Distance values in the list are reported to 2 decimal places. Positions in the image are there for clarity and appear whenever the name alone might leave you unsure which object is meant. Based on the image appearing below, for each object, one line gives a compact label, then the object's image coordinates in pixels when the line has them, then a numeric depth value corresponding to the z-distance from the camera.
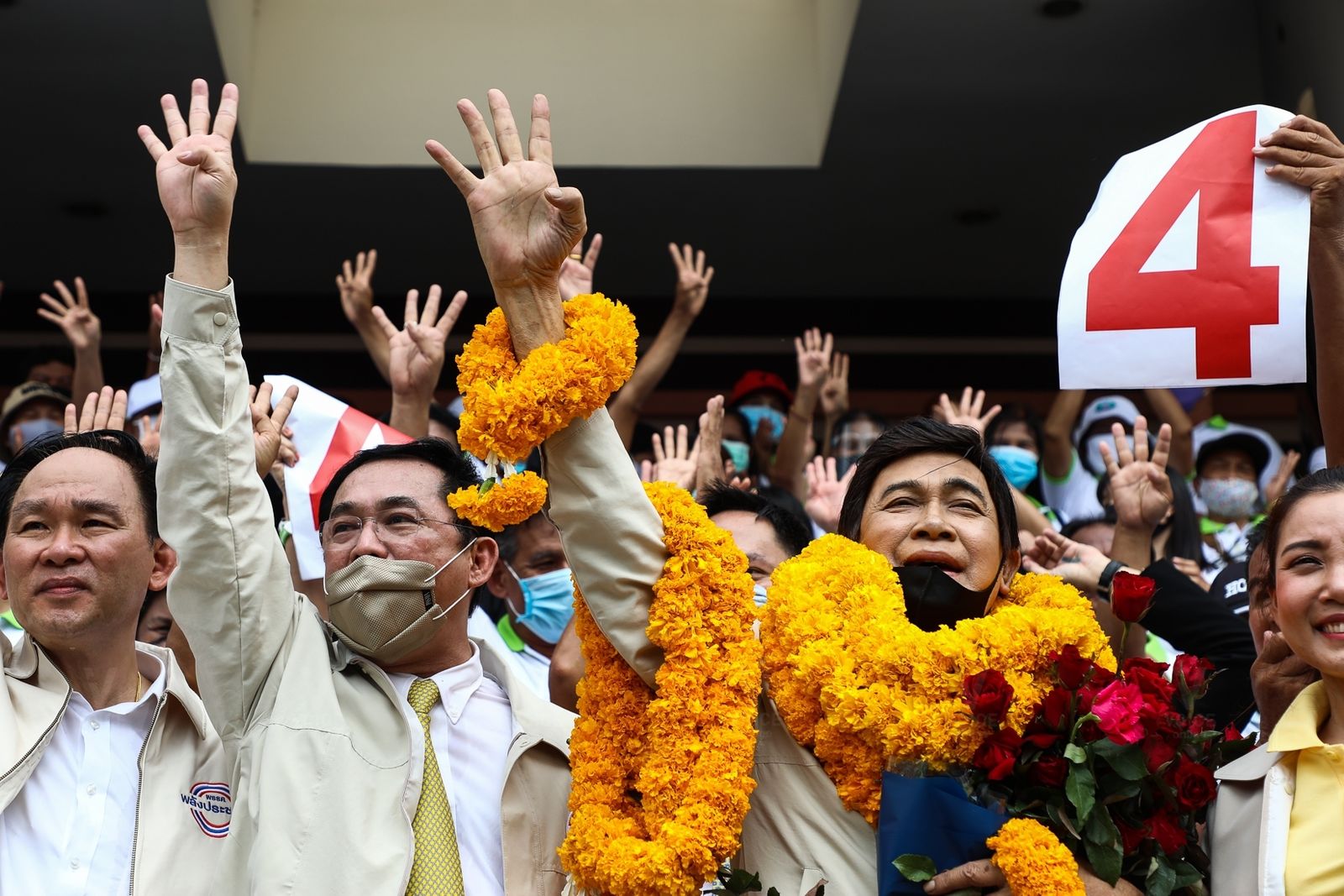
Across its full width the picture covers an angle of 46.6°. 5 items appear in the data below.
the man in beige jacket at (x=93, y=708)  3.22
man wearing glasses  3.14
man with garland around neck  3.08
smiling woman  2.86
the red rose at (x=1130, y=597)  3.08
